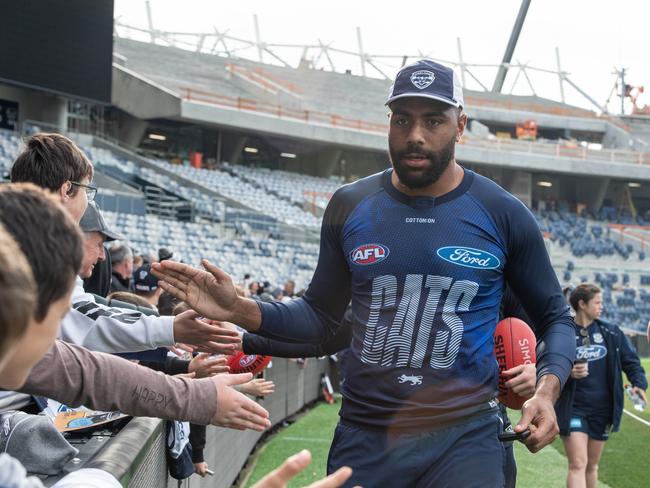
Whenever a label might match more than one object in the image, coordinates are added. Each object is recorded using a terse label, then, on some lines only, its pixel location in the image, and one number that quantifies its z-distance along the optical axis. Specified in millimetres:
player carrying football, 3088
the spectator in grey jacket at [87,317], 3418
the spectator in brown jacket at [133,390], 2453
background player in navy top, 6980
